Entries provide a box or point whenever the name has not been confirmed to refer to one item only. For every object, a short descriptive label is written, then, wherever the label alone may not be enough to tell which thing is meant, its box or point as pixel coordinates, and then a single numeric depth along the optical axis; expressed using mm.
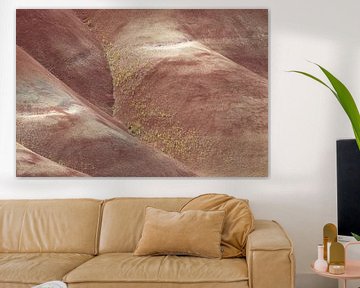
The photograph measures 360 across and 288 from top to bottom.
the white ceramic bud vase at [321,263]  3341
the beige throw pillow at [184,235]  3564
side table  3207
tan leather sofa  3207
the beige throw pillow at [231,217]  3641
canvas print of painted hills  4312
